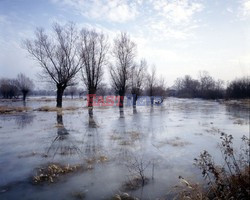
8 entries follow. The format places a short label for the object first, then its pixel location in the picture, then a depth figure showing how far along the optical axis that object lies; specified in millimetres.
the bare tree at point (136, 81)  40581
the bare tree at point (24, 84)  68594
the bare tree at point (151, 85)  49666
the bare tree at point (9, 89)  78812
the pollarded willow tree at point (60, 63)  26297
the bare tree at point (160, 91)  50391
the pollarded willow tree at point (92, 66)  32938
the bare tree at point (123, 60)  35344
